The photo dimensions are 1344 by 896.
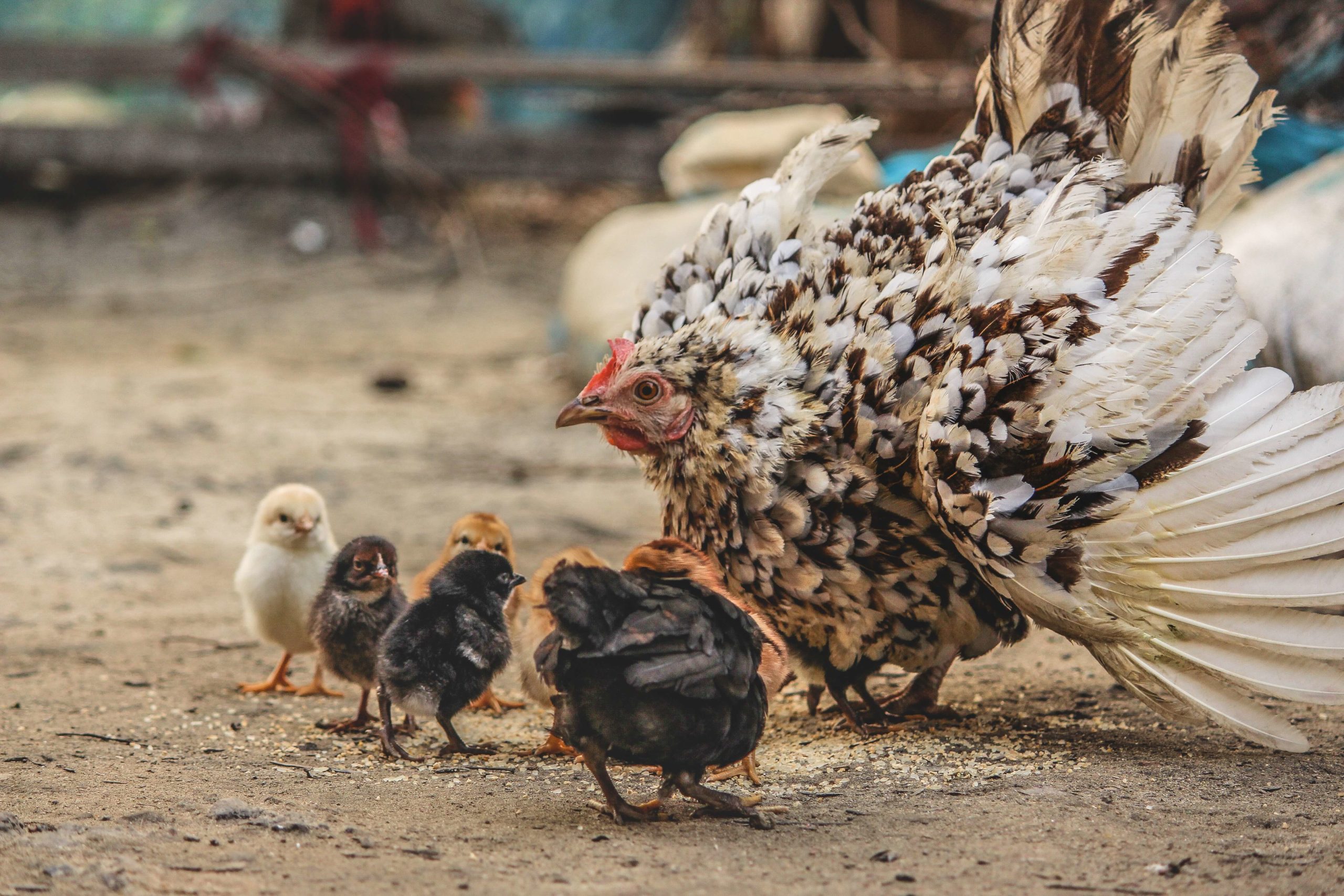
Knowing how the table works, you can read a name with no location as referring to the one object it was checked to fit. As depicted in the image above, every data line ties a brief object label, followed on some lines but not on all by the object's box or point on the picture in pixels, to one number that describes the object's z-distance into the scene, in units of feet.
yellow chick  20.80
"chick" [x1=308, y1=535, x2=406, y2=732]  18.84
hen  15.94
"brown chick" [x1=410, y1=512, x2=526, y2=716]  20.06
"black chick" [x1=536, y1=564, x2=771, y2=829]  14.25
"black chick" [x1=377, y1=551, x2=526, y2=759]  16.90
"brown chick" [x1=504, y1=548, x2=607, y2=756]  16.67
